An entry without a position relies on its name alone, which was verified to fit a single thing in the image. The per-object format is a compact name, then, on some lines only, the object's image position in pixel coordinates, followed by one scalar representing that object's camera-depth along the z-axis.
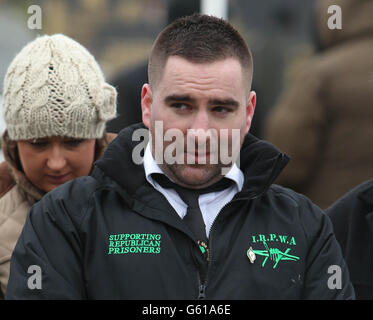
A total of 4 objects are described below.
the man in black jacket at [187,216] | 4.76
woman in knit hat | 6.50
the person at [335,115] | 9.16
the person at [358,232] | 6.37
